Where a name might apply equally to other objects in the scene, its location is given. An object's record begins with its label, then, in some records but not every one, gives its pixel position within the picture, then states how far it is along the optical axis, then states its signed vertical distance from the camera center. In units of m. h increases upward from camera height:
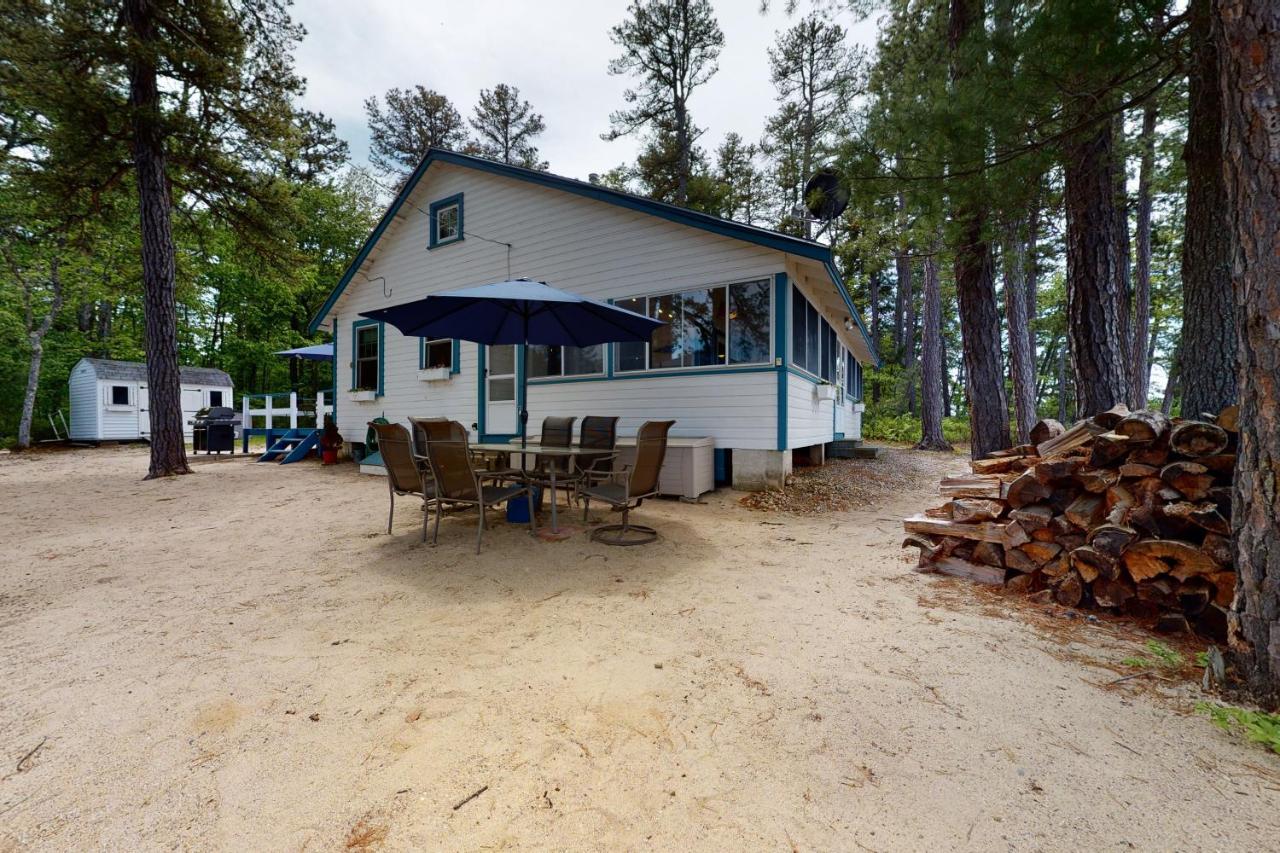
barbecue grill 11.59 -0.30
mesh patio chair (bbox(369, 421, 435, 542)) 4.08 -0.44
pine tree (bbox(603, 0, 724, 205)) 13.88 +9.92
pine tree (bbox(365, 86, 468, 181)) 17.75 +10.40
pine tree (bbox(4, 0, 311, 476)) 7.66 +5.24
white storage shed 15.59 +0.50
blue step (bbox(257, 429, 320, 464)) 10.60 -0.72
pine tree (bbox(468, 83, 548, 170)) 17.67 +10.34
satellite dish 4.88 +2.59
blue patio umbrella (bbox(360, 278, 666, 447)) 4.59 +1.00
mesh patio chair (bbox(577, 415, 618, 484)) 5.12 -0.33
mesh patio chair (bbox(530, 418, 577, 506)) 5.52 -0.27
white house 6.46 +1.55
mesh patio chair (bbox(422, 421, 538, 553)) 3.91 -0.49
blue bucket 4.88 -0.96
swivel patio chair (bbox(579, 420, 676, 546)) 4.06 -0.64
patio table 4.27 -0.34
